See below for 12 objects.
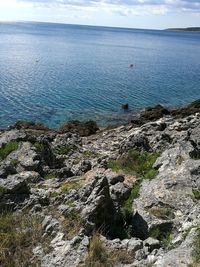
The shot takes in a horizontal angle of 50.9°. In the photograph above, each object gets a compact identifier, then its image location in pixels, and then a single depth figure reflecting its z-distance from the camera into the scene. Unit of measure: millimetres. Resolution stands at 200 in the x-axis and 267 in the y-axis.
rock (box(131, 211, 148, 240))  7027
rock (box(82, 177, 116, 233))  6744
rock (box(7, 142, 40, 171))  9826
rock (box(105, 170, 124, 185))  8966
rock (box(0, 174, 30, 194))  7569
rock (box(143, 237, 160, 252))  6142
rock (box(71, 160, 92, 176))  10812
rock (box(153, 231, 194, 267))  5309
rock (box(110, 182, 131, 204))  7959
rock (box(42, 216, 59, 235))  6367
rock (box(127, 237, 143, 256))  5935
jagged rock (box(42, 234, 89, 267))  5537
